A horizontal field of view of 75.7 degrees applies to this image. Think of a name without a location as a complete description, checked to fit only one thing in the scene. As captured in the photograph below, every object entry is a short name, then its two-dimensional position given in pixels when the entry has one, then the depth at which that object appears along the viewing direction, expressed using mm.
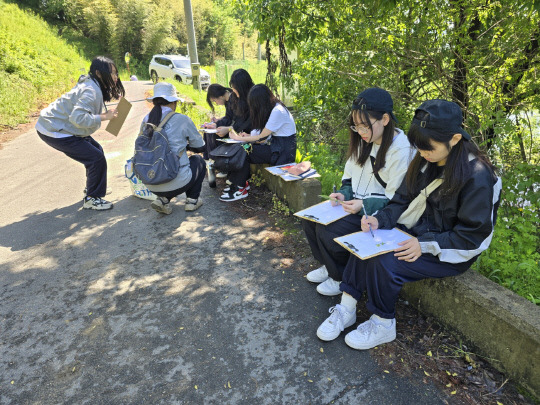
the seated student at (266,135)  4090
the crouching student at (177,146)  3844
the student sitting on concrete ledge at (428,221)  1911
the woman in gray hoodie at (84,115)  3945
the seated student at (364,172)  2420
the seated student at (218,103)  5004
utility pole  10078
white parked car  18016
